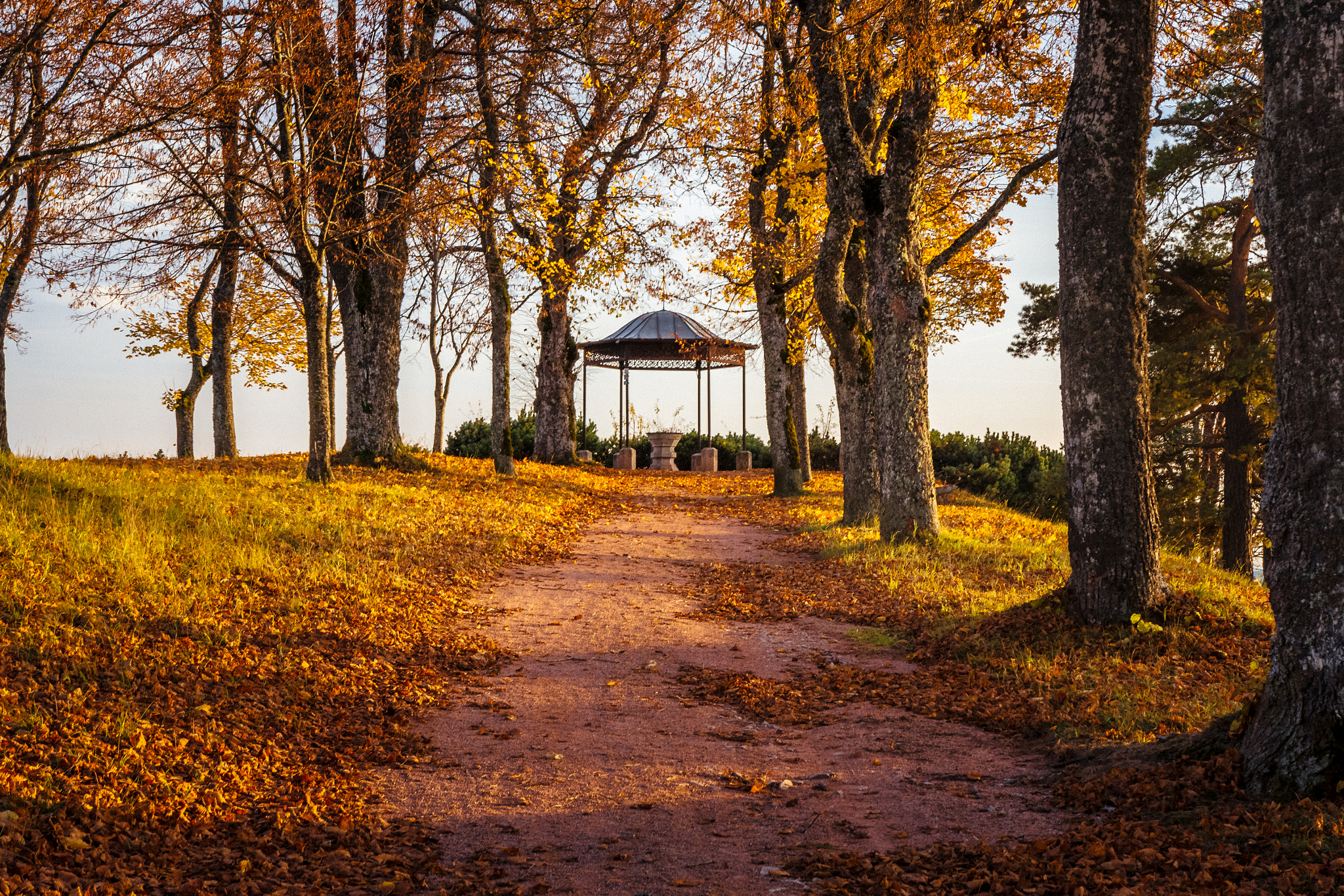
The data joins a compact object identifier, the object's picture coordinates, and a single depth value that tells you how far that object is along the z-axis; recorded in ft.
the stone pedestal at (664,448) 90.07
